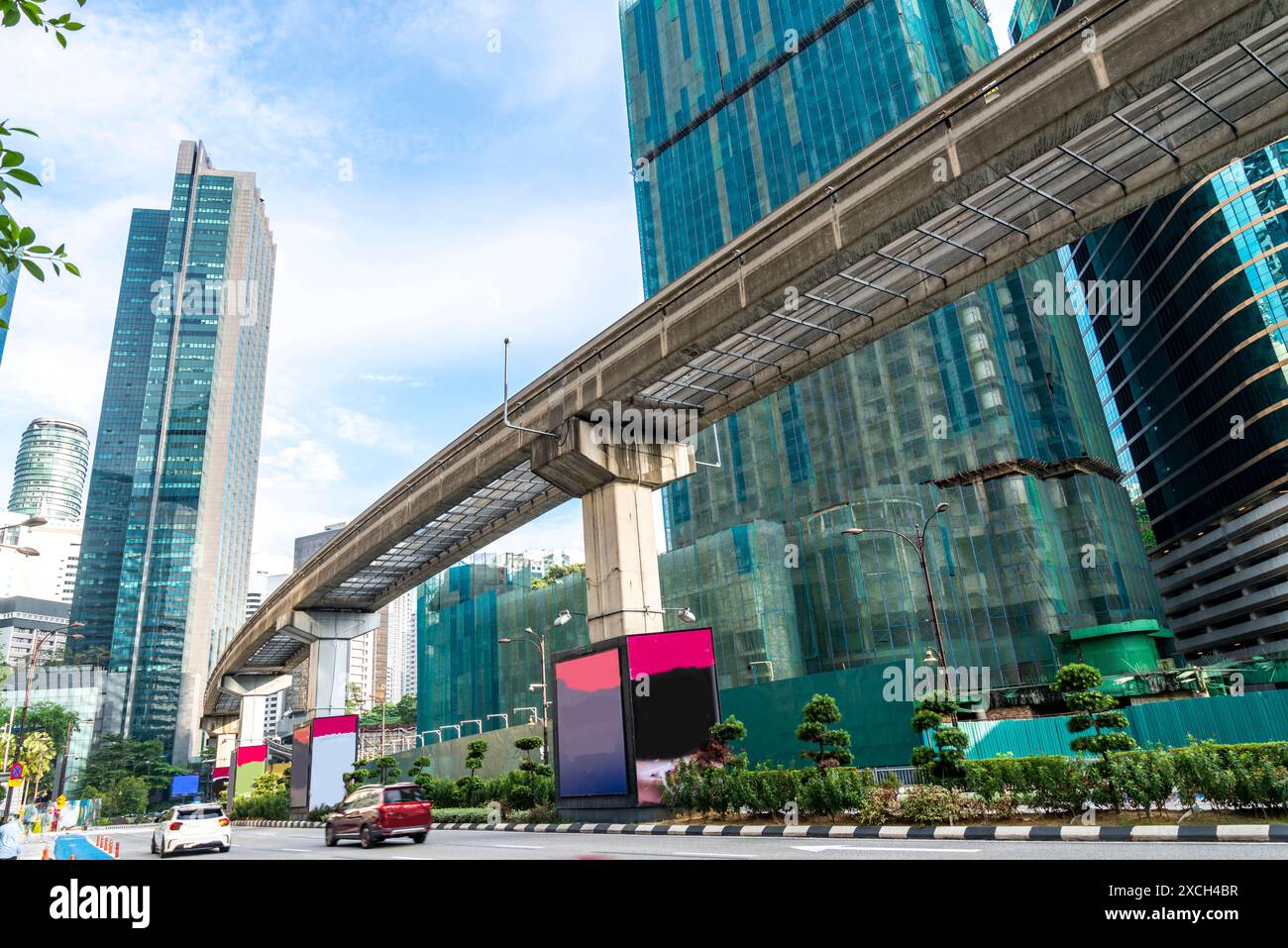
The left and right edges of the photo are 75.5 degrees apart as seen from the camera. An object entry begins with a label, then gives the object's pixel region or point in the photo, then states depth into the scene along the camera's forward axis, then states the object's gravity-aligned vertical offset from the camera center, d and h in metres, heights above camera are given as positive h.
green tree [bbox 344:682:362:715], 139.25 +13.94
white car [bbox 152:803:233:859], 22.39 -0.95
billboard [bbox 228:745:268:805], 66.25 +1.57
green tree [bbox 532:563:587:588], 97.31 +22.88
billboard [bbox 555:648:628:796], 24.41 +1.00
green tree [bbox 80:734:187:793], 122.62 +5.07
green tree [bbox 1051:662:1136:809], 16.59 +0.20
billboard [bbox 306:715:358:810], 42.91 +1.26
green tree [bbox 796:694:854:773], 20.55 +0.26
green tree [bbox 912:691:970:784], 17.88 -0.40
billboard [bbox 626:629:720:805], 23.64 +1.45
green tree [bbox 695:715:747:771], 23.08 +0.12
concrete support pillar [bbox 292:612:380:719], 48.91 +7.16
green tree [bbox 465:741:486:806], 37.72 +0.68
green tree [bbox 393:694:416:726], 140.25 +10.88
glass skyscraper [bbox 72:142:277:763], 156.62 +65.35
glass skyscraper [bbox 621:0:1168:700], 53.56 +19.30
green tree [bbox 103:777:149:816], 118.50 +0.20
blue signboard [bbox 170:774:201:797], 91.31 +1.00
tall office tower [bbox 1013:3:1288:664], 74.50 +30.95
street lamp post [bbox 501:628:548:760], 35.81 +1.15
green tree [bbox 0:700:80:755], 111.94 +10.83
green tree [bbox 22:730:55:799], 83.19 +5.23
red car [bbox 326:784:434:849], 21.69 -0.94
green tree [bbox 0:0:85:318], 5.76 +3.88
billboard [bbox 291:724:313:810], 43.69 +1.06
